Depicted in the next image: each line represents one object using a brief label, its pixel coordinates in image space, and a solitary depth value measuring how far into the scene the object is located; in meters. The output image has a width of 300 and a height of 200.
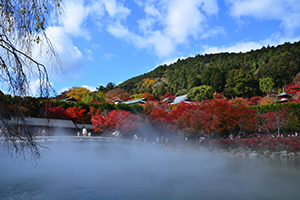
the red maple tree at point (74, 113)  37.19
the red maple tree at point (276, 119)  35.03
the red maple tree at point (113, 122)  34.09
